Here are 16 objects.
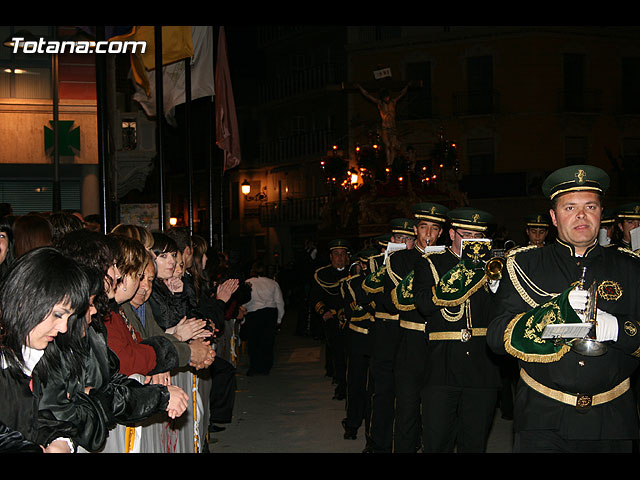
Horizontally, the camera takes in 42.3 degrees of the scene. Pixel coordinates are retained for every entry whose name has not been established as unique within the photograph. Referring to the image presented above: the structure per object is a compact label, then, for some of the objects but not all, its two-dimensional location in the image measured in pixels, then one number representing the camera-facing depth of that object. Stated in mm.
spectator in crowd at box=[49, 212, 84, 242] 6062
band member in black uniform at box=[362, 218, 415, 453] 8531
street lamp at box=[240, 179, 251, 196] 42750
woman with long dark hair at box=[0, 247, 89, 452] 3346
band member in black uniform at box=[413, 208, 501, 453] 6781
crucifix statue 23698
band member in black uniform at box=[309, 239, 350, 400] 12375
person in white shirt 14984
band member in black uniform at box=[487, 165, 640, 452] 4555
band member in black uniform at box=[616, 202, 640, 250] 8594
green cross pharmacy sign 17344
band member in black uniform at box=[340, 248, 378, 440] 9594
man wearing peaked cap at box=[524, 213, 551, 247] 10578
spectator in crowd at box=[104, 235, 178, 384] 4766
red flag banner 14969
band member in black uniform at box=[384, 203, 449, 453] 7559
